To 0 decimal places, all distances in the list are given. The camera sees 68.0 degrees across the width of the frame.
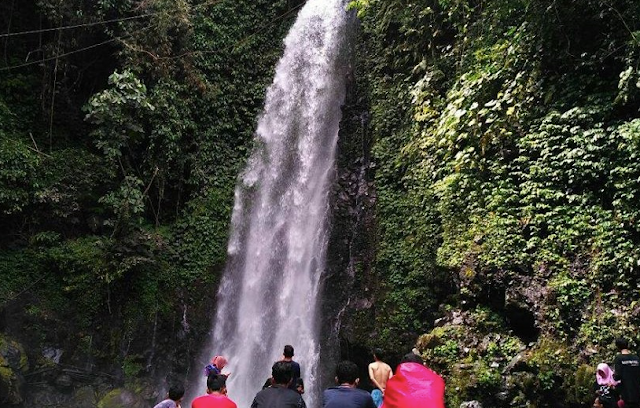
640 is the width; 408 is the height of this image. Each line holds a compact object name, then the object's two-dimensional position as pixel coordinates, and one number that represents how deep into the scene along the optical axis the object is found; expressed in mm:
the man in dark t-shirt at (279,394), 3326
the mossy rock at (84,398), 10508
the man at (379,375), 5305
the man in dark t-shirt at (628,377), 5020
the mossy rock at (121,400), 10680
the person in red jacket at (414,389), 3371
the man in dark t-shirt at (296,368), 5480
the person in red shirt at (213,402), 3737
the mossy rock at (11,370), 9297
